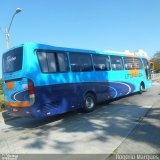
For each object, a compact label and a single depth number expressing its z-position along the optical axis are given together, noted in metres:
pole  10.48
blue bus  6.08
